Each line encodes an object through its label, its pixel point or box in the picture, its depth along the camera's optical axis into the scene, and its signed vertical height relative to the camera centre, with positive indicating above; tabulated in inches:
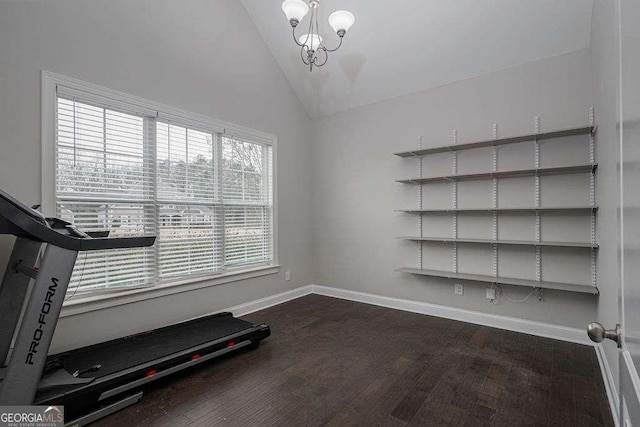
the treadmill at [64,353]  62.4 -37.1
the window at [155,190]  97.3 +9.0
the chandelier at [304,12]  90.2 +61.4
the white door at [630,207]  22.5 +0.5
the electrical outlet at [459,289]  138.6 -35.6
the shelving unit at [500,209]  109.8 +1.5
